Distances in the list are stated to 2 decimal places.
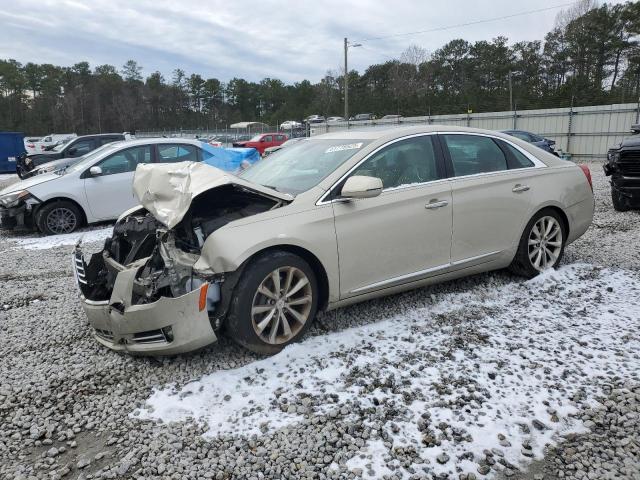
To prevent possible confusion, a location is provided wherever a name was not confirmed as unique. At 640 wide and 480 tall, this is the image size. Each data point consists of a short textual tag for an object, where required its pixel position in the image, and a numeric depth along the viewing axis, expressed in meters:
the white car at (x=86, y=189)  8.41
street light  35.80
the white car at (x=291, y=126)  41.22
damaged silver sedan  3.34
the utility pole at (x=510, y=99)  28.82
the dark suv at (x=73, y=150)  15.69
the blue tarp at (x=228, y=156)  9.41
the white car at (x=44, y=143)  30.45
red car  28.89
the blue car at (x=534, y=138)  18.31
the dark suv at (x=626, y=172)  7.96
